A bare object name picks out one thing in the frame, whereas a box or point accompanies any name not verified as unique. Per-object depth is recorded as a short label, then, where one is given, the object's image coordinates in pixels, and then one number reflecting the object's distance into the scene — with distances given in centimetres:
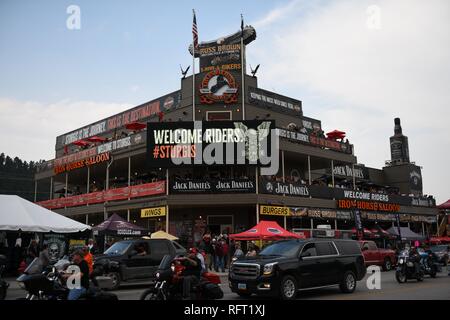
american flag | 3781
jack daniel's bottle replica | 6736
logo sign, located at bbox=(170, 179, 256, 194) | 3066
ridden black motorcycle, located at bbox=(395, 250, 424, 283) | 1792
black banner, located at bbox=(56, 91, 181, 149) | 3822
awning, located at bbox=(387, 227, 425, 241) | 3756
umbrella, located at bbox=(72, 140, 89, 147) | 4058
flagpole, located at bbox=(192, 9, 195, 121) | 3448
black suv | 1266
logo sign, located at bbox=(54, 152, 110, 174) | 3706
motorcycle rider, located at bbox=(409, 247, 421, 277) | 1817
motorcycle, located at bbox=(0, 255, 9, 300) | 1223
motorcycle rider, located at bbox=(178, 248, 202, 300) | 991
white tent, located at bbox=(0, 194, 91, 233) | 1919
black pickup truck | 1644
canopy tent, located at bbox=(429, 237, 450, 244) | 4376
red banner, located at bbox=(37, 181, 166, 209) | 3189
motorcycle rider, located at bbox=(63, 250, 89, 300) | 949
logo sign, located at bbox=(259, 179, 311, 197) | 3116
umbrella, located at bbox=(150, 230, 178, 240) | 2573
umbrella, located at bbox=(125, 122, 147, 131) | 3532
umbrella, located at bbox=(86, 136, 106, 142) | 3988
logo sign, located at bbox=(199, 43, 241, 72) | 3691
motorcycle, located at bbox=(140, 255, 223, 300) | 991
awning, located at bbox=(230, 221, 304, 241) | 2441
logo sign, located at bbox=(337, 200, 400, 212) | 3619
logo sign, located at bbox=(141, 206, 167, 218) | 3102
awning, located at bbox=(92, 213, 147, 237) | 2462
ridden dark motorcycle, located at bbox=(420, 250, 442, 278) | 2009
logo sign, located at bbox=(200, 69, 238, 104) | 3456
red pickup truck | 2657
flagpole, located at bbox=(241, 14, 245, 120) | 3456
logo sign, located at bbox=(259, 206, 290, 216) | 3094
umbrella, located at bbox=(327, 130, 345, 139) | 3916
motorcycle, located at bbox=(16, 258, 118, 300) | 897
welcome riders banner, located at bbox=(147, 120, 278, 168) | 3120
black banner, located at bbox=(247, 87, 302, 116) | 3603
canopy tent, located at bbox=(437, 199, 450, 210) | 5080
